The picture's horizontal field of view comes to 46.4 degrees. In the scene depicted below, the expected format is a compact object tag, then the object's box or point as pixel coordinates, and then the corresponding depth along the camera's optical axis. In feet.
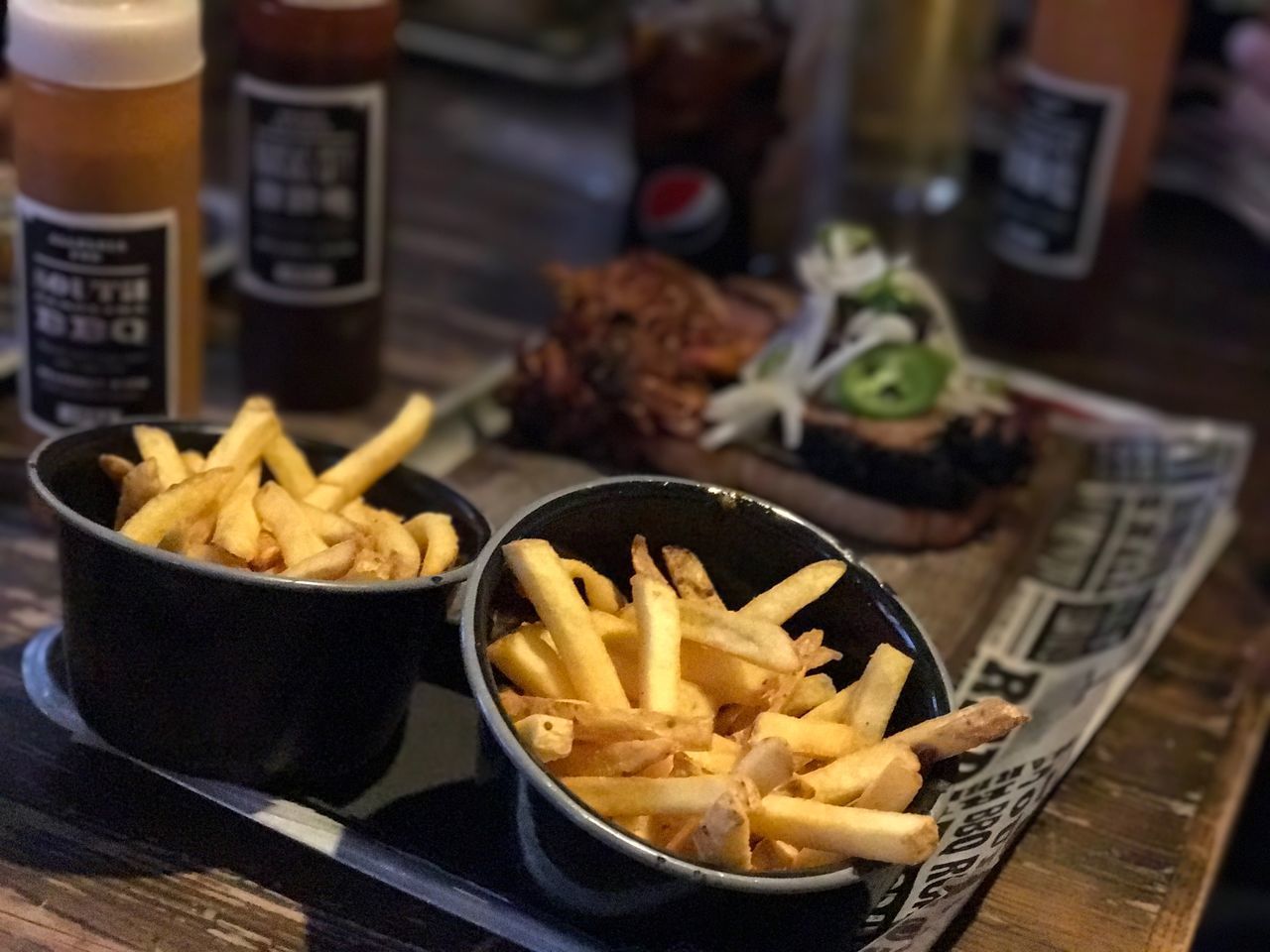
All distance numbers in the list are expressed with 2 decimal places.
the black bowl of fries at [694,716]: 0.92
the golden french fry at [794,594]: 1.06
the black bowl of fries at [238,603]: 1.04
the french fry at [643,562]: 1.08
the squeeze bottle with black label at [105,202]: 1.30
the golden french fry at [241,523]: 1.06
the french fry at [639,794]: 0.93
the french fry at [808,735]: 1.00
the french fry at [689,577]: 1.12
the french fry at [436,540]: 1.11
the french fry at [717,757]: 0.99
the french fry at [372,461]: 1.20
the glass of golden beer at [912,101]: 2.21
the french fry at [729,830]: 0.89
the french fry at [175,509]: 1.05
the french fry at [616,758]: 0.95
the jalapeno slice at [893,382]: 1.63
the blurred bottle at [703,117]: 2.01
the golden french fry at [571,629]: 1.00
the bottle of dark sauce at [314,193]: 1.58
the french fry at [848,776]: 0.96
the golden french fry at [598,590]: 1.09
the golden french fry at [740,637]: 0.99
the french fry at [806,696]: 1.08
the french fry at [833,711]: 1.06
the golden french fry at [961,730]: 0.98
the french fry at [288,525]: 1.08
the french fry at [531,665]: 1.02
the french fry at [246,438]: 1.16
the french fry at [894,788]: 0.93
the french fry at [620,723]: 0.96
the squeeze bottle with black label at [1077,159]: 1.97
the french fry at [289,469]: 1.20
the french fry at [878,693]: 1.03
